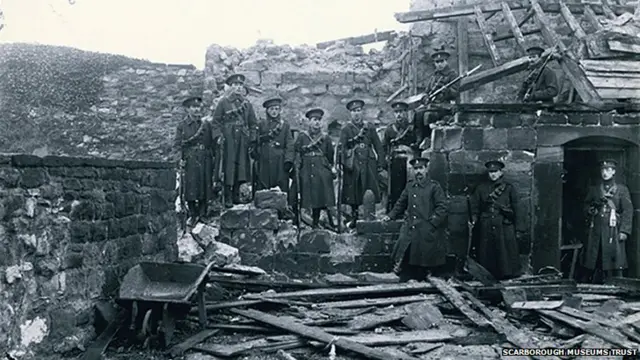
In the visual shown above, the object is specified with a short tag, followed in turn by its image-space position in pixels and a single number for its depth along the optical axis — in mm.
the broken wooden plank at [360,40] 14633
